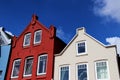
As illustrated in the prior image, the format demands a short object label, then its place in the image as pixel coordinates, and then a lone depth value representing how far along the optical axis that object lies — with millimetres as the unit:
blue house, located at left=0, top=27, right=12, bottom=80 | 28609
